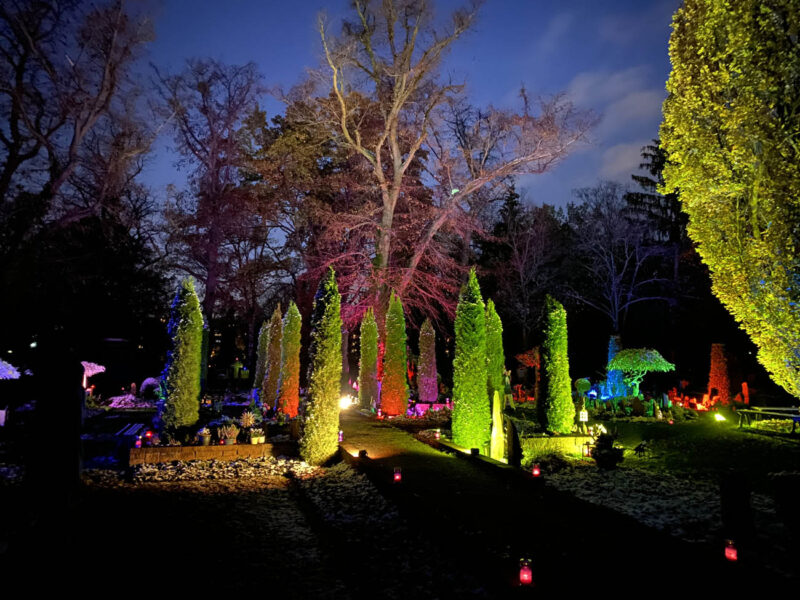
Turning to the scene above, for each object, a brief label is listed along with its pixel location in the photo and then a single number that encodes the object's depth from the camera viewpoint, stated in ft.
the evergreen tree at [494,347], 51.19
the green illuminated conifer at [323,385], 34.83
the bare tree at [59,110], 58.54
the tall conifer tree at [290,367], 55.27
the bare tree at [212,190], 88.17
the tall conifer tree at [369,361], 66.13
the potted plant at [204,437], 36.24
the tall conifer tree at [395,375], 58.95
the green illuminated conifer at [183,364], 40.60
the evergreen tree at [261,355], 72.49
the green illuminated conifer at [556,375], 42.34
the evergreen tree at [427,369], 68.23
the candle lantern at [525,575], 13.91
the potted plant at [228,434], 36.68
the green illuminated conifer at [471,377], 37.93
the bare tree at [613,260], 94.63
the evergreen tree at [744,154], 26.25
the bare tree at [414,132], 64.18
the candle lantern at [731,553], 15.66
